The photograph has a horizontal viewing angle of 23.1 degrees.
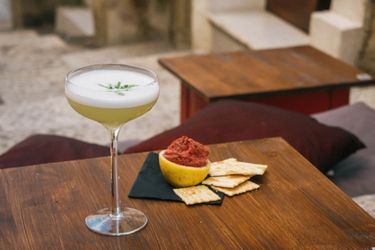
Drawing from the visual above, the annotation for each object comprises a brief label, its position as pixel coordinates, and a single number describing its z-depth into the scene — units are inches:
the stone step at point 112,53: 210.2
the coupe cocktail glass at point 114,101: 37.0
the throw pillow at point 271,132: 57.5
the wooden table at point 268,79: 76.4
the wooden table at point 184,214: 38.0
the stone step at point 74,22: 276.5
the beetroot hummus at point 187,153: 42.6
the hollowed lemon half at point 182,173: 42.1
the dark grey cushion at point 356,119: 66.8
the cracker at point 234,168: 43.4
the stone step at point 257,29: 185.5
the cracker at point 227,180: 42.3
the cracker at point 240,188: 42.0
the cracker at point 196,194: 41.1
